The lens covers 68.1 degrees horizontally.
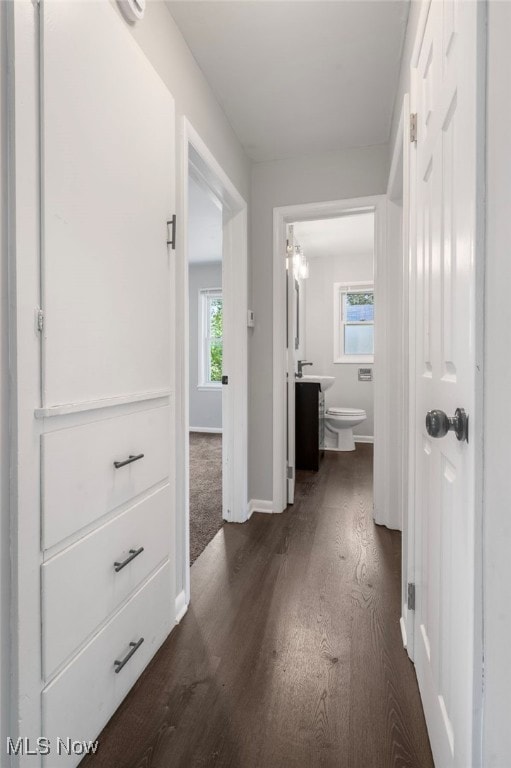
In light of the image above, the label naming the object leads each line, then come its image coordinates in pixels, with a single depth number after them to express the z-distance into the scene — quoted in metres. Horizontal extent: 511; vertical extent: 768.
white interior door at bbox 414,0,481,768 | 0.64
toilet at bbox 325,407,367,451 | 4.40
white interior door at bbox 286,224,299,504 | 2.81
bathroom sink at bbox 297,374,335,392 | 4.04
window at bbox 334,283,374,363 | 5.09
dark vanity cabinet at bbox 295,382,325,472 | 3.66
